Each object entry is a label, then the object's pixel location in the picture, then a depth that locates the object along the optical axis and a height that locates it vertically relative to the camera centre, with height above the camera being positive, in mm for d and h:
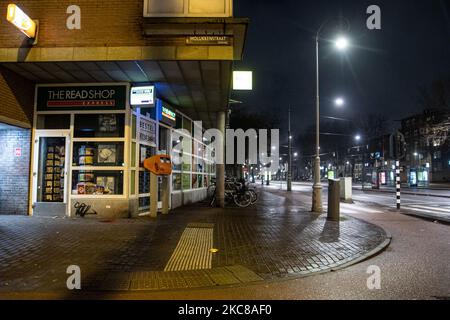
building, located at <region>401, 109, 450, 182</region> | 25484 +3463
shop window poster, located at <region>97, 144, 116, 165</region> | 11539 +678
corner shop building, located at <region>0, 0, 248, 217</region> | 9859 +2890
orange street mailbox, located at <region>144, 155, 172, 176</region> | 11555 +333
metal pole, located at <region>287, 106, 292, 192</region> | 33062 -30
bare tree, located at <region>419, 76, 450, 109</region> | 30922 +6966
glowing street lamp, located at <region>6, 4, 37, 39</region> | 9241 +4014
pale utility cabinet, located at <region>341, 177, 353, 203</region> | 20047 -716
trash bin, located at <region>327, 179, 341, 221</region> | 11602 -762
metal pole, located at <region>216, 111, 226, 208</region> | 15703 -288
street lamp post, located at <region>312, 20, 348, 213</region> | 14029 -312
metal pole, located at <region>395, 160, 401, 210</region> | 16359 +15
